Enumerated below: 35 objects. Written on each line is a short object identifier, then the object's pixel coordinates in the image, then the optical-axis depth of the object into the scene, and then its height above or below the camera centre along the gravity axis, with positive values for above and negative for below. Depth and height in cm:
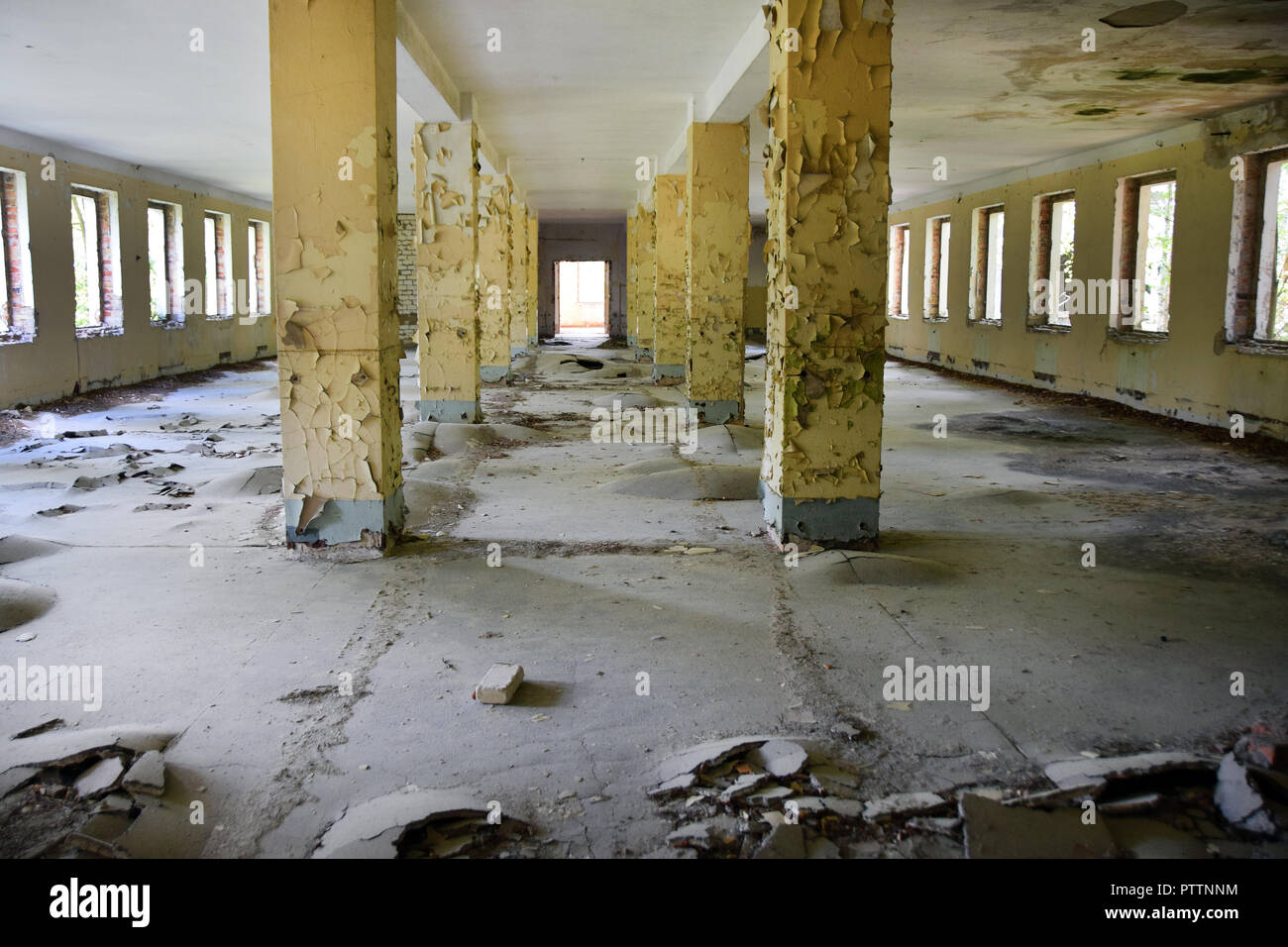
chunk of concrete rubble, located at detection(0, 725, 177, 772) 321 -132
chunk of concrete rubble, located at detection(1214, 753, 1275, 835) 287 -134
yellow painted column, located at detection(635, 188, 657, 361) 1989 +165
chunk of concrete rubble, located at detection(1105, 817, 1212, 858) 276 -139
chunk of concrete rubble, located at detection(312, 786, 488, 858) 271 -136
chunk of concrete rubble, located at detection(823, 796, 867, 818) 294 -137
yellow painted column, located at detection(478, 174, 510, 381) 1498 +114
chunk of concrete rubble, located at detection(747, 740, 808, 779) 318 -134
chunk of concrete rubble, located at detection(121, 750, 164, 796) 302 -132
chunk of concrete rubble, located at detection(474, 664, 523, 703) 376 -129
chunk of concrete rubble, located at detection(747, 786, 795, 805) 301 -136
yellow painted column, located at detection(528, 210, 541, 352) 2320 +172
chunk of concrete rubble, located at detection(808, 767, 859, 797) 309 -137
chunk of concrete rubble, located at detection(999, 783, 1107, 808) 300 -135
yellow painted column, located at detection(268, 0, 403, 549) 554 +51
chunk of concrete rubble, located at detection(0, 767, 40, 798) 305 -134
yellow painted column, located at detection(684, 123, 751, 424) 1073 +99
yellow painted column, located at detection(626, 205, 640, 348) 2233 +176
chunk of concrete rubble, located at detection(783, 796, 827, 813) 296 -137
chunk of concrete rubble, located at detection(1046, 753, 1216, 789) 311 -133
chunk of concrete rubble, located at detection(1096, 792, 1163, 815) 296 -136
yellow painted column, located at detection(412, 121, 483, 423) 1007 +124
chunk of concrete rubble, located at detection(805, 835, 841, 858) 273 -139
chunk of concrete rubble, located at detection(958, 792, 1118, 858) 275 -137
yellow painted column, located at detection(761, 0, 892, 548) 574 +55
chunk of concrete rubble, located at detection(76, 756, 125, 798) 304 -134
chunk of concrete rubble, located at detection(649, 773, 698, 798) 306 -136
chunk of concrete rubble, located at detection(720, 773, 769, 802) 302 -135
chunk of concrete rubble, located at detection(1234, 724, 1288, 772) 316 -130
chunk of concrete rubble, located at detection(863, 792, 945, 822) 294 -137
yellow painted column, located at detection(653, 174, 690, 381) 1531 +108
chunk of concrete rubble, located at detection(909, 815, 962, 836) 287 -138
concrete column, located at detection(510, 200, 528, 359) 1848 +147
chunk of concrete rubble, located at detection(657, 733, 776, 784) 319 -133
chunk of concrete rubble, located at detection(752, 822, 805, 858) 270 -136
